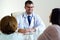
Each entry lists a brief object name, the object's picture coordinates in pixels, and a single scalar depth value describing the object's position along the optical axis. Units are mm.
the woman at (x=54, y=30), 1433
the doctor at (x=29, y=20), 2545
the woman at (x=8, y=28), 1619
